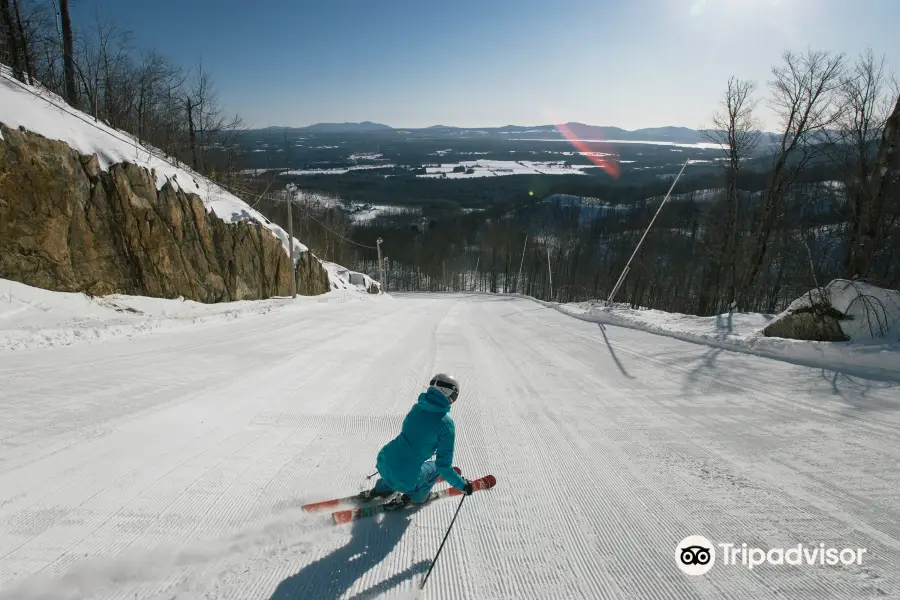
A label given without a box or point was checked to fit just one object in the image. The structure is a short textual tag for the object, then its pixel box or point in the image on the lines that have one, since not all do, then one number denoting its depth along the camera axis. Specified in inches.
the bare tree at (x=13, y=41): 769.7
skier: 136.6
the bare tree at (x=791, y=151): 756.0
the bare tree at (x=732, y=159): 848.9
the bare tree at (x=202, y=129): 1325.2
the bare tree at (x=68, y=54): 820.0
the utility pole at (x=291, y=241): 904.3
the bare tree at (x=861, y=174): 396.2
